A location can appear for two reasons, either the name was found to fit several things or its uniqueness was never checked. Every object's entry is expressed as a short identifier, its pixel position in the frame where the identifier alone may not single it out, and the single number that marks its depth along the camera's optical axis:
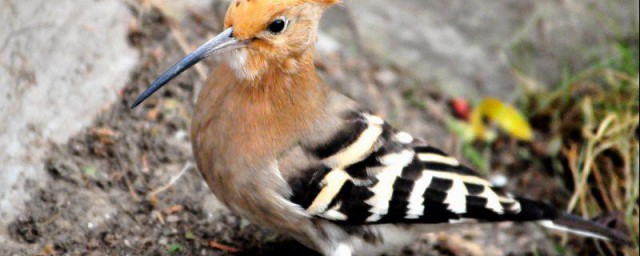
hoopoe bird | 4.98
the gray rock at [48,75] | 5.54
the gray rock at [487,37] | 8.44
